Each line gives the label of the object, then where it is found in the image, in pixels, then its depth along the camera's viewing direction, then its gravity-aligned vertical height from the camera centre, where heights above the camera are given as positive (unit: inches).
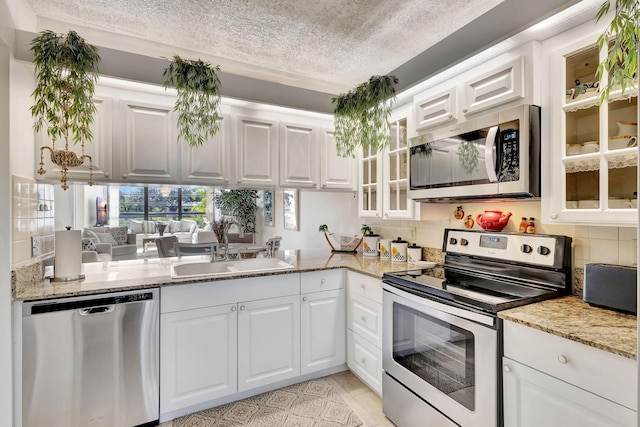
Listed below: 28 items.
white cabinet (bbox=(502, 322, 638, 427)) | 40.8 -24.9
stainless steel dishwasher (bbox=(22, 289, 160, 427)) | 65.8 -33.2
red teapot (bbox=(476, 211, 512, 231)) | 80.0 -2.2
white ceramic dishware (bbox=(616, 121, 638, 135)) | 53.9 +14.4
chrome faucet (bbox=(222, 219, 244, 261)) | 109.6 -14.6
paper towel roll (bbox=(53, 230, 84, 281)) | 76.5 -11.1
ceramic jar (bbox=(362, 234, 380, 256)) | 118.8 -12.4
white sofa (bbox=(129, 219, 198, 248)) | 283.0 -17.1
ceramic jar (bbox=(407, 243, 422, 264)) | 102.4 -13.9
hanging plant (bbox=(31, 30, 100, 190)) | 66.0 +27.6
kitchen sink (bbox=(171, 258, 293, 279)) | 98.8 -18.3
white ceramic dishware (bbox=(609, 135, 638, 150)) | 52.8 +11.9
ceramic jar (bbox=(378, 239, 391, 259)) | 112.6 -13.3
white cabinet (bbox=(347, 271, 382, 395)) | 86.4 -34.3
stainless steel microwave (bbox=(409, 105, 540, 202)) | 64.0 +12.1
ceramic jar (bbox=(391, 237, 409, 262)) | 106.0 -13.2
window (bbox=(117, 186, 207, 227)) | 321.7 +7.4
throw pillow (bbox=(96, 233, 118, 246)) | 240.4 -20.9
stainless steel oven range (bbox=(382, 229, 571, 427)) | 56.6 -22.7
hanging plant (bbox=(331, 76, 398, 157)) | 93.1 +30.8
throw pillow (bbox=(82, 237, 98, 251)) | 201.0 -21.8
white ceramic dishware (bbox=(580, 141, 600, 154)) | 56.7 +11.7
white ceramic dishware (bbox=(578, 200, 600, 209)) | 57.2 +1.4
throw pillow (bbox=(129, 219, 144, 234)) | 297.4 -15.0
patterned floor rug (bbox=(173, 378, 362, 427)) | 78.7 -52.8
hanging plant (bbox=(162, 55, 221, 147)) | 81.2 +31.3
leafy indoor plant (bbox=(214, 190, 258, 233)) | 277.9 +4.7
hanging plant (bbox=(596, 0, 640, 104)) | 41.6 +23.2
